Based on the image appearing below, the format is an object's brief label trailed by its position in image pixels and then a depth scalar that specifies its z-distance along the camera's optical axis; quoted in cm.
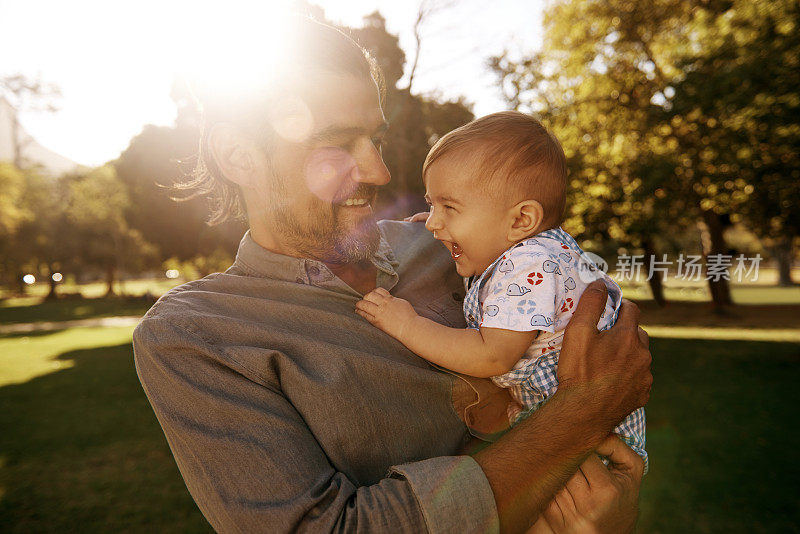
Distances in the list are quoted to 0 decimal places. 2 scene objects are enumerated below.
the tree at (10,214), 2800
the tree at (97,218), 3612
